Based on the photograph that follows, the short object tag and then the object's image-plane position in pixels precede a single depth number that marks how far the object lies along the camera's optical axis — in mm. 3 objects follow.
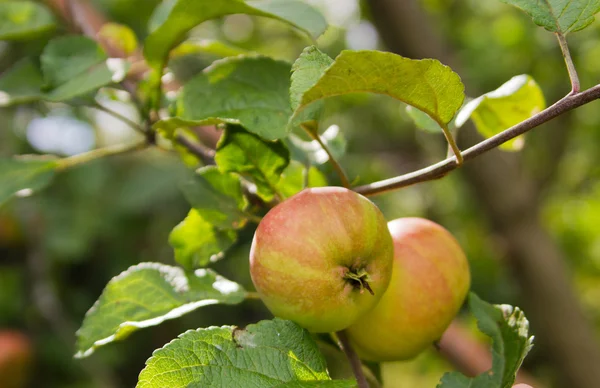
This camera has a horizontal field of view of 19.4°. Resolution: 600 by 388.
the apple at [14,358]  1467
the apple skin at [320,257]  715
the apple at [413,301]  755
